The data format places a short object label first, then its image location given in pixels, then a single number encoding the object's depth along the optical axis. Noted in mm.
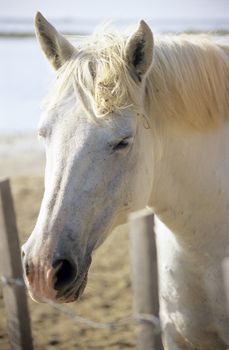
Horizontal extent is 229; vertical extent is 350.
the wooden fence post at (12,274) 3084
